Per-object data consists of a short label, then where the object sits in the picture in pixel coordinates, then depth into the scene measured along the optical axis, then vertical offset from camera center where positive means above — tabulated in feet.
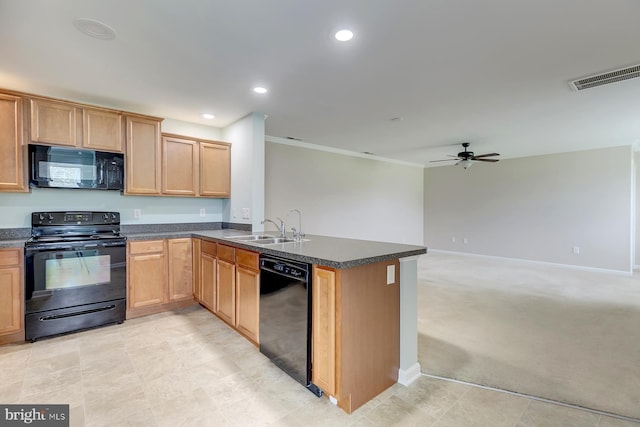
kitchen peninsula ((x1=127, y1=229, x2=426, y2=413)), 5.86 -2.26
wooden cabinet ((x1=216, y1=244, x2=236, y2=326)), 9.36 -2.48
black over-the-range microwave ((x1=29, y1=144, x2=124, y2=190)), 9.61 +1.47
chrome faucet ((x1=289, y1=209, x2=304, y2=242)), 9.51 -0.82
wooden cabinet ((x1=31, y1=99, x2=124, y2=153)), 9.59 +2.91
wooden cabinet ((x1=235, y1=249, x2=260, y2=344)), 8.20 -2.43
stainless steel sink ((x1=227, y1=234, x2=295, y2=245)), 9.87 -0.99
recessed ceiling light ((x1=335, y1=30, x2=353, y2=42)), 6.74 +4.08
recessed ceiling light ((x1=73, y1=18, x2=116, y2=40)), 6.36 +4.05
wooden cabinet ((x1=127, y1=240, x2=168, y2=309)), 10.75 -2.39
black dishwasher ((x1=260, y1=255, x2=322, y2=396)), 6.50 -2.52
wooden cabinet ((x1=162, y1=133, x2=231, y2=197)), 12.24 +1.90
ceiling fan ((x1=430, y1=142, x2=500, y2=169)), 18.58 +3.44
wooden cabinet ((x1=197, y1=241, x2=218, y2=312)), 10.56 -2.41
